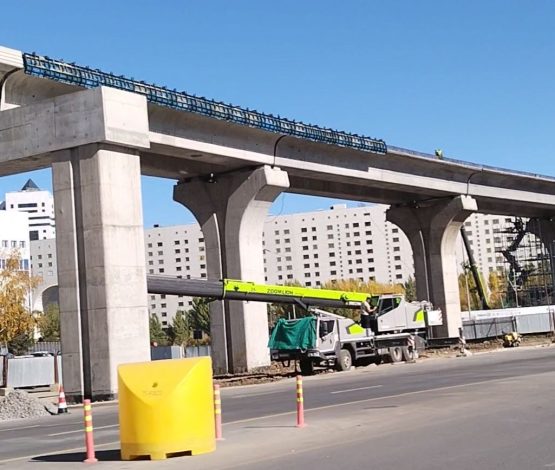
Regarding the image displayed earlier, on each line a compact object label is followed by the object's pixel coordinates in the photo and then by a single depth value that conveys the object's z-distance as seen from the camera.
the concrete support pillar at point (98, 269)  32.72
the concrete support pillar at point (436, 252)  63.38
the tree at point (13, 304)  45.19
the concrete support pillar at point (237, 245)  45.09
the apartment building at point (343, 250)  195.38
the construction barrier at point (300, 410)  16.71
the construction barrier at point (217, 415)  15.51
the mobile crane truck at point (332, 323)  39.28
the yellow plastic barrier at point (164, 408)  13.36
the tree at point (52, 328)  109.01
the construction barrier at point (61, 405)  27.34
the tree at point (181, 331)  123.44
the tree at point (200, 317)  119.69
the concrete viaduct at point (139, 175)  32.88
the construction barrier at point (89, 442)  13.66
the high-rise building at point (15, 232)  139.00
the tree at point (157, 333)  124.86
